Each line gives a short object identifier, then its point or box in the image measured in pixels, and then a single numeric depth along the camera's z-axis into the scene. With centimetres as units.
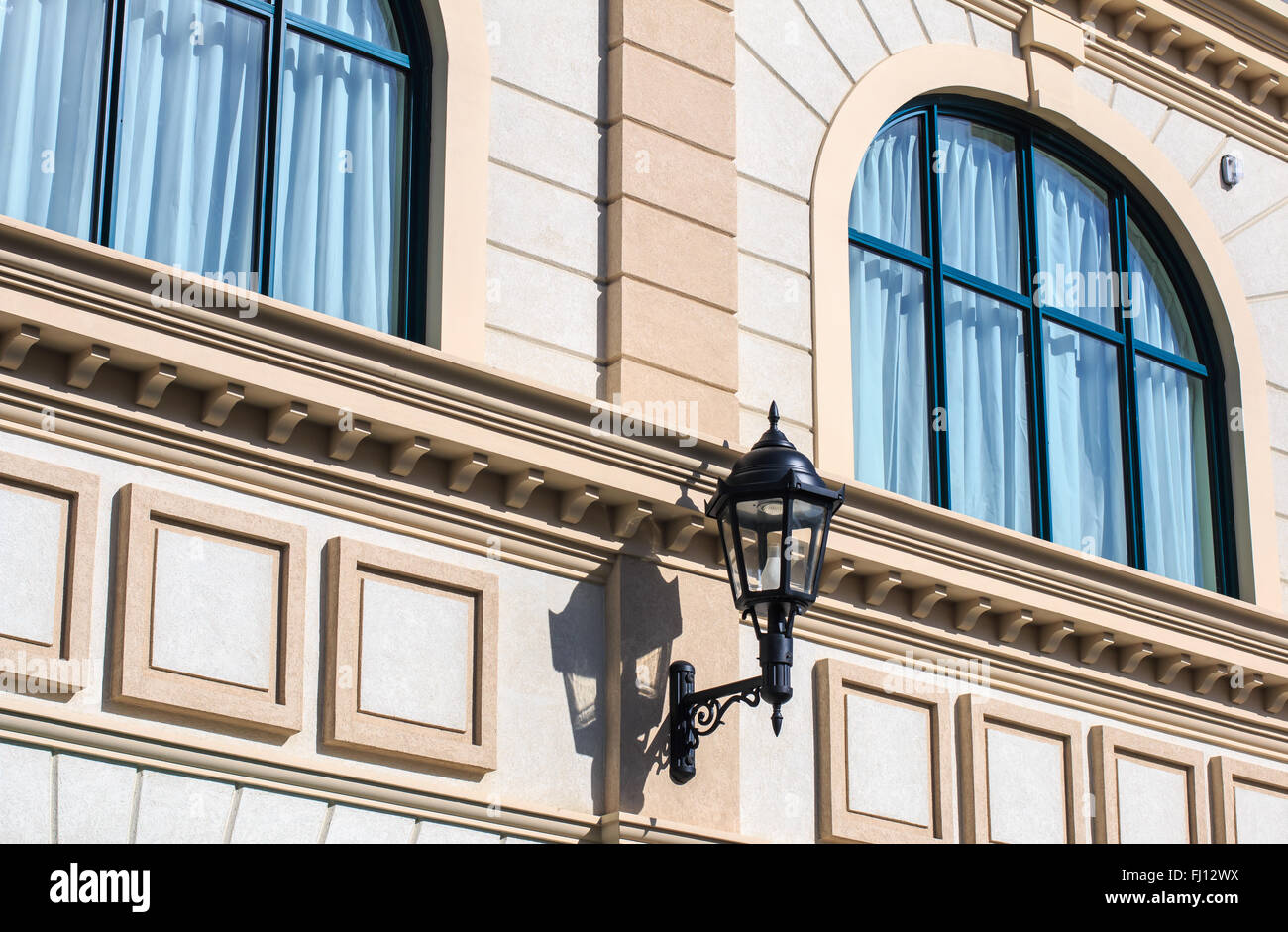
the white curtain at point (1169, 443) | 1308
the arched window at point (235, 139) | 927
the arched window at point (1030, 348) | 1208
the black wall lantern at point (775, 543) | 922
